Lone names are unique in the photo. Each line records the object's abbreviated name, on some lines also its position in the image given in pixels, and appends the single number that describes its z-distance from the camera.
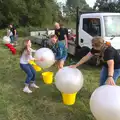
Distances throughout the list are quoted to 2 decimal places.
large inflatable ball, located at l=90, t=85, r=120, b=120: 1.76
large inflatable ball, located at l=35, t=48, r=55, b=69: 3.43
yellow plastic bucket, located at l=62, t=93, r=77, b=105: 2.62
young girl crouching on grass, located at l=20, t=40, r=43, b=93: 2.98
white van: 4.28
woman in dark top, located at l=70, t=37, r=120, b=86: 2.14
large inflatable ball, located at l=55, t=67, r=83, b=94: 2.35
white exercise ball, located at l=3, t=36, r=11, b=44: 8.19
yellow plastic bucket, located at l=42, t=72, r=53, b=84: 3.49
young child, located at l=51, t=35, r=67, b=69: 3.71
